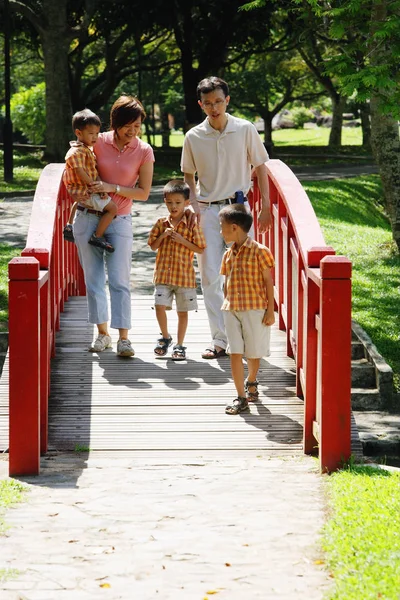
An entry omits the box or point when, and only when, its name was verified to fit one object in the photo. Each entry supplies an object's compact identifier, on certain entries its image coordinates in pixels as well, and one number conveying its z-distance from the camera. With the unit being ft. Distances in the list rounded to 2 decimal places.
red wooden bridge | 33.94
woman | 44.06
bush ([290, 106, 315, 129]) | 343.66
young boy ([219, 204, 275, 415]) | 39.37
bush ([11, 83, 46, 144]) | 205.91
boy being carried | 43.36
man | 43.52
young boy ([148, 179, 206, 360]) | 44.57
